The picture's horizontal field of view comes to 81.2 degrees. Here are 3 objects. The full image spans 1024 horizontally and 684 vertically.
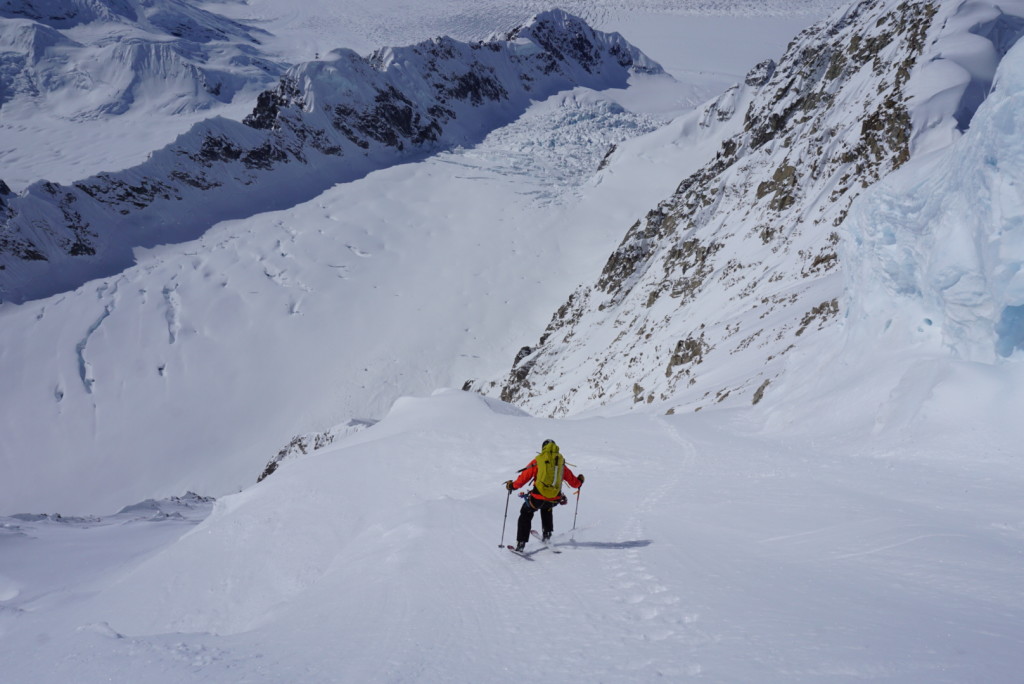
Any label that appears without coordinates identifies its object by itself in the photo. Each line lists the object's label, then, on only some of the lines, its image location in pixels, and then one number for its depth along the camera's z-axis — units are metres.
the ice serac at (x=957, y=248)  8.12
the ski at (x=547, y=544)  7.62
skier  7.75
